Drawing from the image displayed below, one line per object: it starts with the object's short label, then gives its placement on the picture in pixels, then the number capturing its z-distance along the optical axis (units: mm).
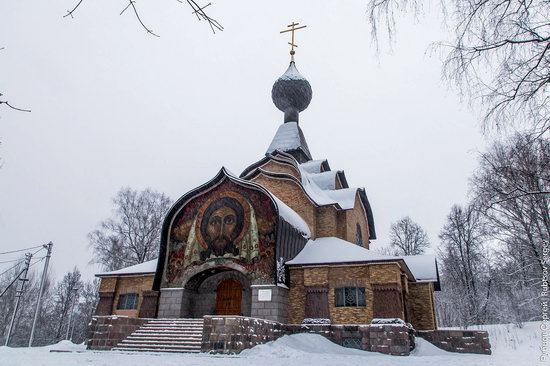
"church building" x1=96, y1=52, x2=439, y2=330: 12031
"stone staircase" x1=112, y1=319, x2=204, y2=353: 10078
